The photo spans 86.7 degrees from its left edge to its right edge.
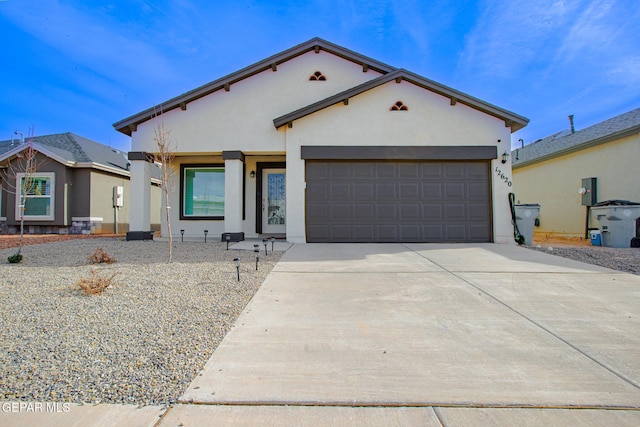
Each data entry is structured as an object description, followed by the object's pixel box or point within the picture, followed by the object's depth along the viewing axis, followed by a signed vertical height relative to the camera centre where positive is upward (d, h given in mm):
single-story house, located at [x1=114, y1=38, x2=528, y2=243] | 9867 +1603
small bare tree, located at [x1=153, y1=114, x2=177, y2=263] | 10117 +2503
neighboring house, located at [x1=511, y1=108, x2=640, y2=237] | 11203 +1884
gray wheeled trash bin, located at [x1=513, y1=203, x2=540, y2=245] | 9695 -1
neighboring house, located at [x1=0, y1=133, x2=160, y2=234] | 13562 +1216
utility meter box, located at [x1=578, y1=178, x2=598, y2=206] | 12281 +1001
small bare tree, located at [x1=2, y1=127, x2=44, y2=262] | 13298 +1836
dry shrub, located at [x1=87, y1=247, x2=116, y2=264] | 6617 -719
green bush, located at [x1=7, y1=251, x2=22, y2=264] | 6750 -742
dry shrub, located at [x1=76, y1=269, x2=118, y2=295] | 4430 -843
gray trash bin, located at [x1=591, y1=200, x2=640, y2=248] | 9500 -102
